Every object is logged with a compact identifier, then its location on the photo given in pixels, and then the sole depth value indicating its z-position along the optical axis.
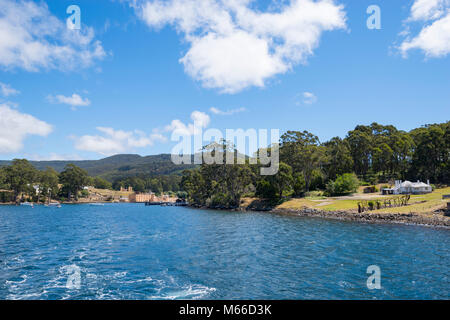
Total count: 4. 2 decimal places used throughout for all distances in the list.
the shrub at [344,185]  80.25
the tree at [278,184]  79.41
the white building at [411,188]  70.62
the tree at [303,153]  85.59
